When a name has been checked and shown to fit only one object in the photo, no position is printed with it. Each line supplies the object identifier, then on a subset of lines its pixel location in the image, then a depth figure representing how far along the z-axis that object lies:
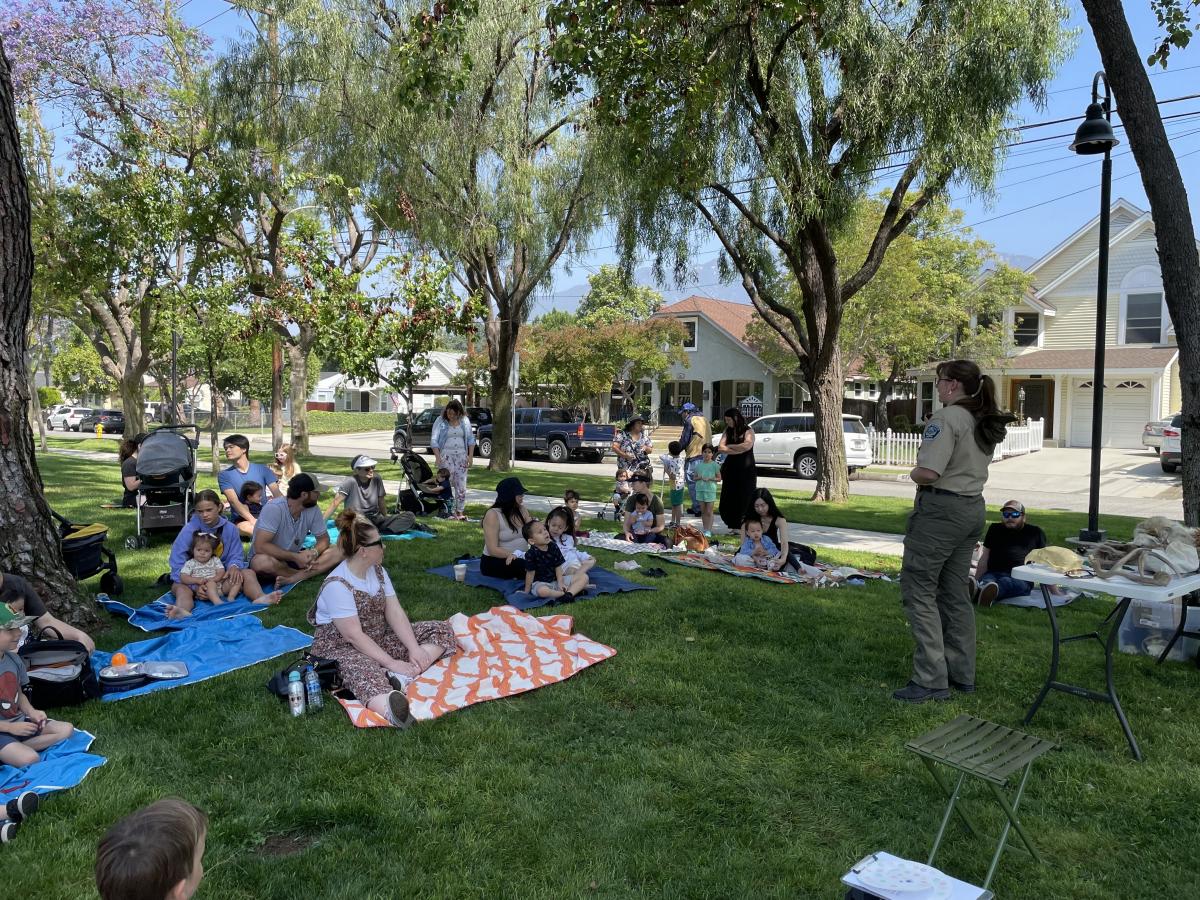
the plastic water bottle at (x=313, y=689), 4.62
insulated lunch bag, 4.51
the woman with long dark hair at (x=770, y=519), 8.39
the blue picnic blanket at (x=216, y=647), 5.34
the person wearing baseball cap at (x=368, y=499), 9.91
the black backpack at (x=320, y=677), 4.80
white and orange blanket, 4.71
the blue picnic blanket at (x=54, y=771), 3.62
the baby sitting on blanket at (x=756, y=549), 8.38
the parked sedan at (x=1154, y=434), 23.85
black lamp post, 8.10
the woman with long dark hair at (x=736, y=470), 10.05
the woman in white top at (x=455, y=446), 11.56
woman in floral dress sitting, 4.80
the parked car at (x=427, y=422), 27.12
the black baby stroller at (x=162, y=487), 9.21
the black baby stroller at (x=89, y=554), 6.85
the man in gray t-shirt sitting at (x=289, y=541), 7.40
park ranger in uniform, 4.71
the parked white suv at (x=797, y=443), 20.38
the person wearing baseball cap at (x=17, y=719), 3.81
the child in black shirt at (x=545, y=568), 7.13
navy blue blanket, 7.02
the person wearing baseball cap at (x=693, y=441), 10.64
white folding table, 4.05
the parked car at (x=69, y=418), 45.62
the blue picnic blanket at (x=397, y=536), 9.67
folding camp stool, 3.00
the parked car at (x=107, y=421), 40.91
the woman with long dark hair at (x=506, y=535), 7.73
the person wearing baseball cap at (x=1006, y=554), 7.26
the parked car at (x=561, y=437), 24.16
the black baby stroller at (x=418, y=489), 11.58
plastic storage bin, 5.60
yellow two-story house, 27.72
